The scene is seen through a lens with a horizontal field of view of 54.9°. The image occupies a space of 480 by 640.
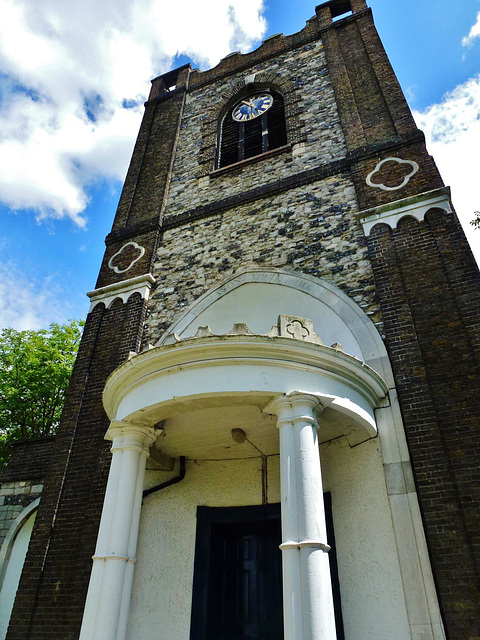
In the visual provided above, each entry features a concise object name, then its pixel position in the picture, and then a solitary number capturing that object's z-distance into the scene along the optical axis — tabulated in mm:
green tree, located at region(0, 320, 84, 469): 16781
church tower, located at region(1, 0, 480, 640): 4828
